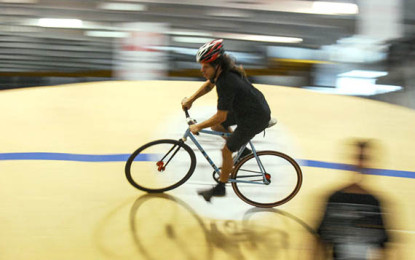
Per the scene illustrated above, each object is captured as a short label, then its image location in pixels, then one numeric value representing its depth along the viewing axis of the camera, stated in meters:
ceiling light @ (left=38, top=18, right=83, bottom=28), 9.51
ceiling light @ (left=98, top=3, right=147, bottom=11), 9.58
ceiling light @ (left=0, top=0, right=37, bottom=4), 10.00
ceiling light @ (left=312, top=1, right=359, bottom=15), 9.55
